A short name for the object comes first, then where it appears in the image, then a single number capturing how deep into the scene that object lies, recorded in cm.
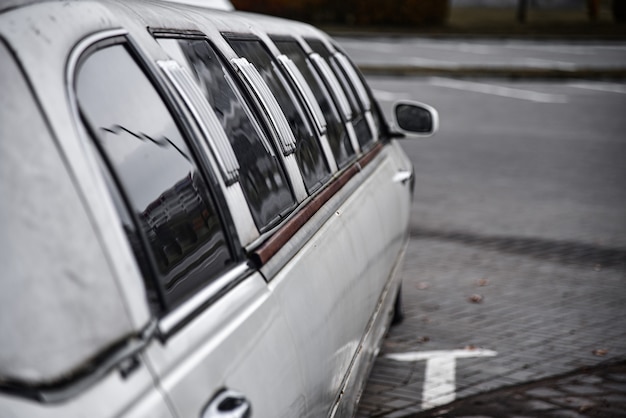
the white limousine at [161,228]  161
